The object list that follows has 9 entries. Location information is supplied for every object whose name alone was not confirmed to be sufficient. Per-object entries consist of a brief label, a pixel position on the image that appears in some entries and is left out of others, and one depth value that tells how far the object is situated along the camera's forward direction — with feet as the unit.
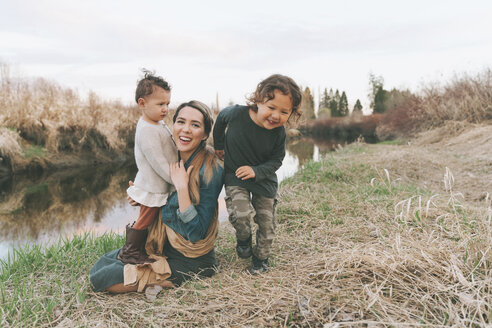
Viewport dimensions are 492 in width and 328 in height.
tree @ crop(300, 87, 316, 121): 135.31
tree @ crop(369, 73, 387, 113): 118.15
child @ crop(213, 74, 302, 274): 7.69
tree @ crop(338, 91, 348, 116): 147.23
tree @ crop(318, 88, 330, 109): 168.86
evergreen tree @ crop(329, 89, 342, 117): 147.02
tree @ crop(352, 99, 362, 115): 126.41
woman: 7.50
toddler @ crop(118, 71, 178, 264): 7.64
